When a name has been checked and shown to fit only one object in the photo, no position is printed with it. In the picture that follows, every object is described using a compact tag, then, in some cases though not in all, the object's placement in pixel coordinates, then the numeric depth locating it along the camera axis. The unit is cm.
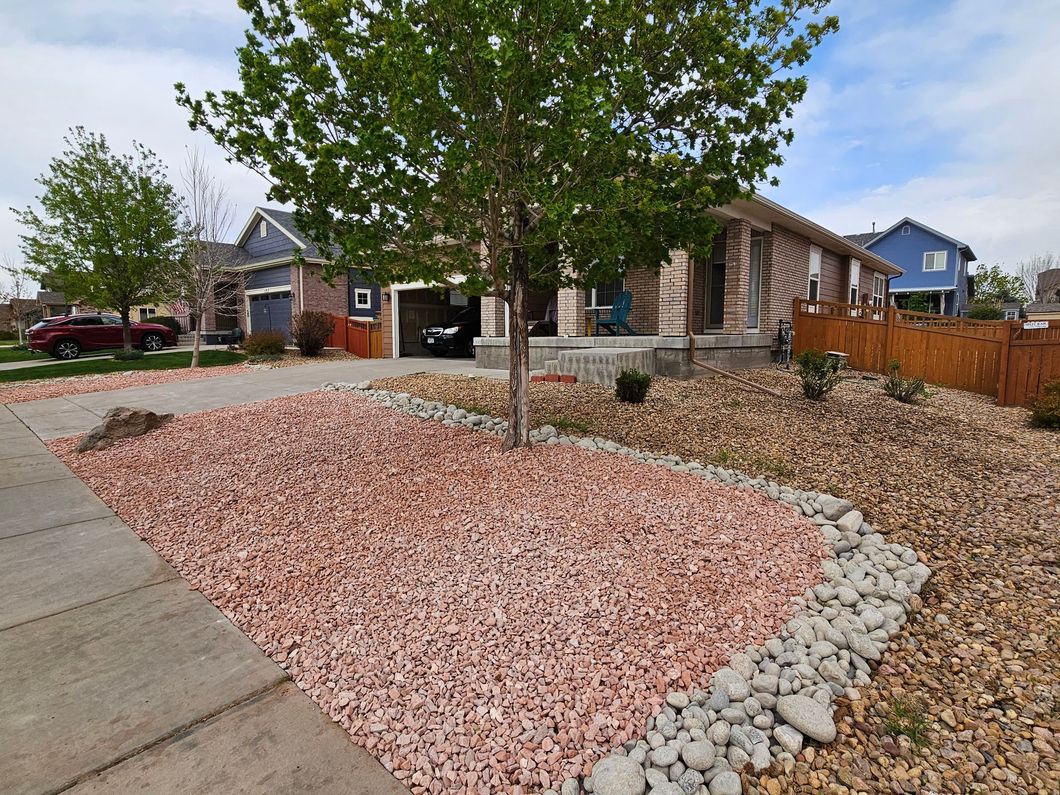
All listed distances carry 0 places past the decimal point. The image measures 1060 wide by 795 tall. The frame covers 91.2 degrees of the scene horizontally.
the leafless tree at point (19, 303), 3063
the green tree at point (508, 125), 338
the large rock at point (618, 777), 174
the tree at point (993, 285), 4306
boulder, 603
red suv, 1748
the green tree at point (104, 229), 1587
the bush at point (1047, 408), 646
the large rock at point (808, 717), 202
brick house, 1005
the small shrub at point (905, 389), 782
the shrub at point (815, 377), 737
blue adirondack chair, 1099
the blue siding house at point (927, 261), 3203
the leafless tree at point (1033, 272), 4803
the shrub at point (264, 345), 1623
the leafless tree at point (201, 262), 1411
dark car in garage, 1570
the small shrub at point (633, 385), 694
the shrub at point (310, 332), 1648
